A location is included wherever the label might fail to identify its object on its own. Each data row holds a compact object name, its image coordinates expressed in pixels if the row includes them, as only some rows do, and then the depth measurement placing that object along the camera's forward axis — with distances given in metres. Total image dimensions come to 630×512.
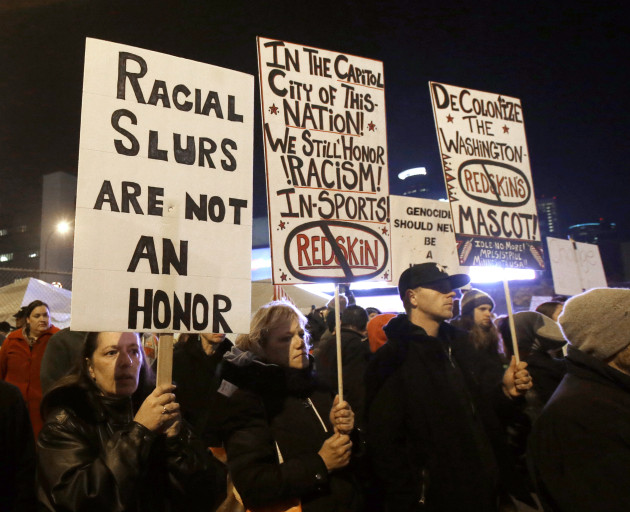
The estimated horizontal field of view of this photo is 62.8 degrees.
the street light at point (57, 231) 23.98
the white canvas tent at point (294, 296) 9.91
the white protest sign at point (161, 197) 2.41
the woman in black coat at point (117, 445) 2.07
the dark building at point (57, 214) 34.62
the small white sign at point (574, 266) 7.55
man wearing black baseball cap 3.12
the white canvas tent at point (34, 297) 9.29
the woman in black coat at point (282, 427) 2.75
